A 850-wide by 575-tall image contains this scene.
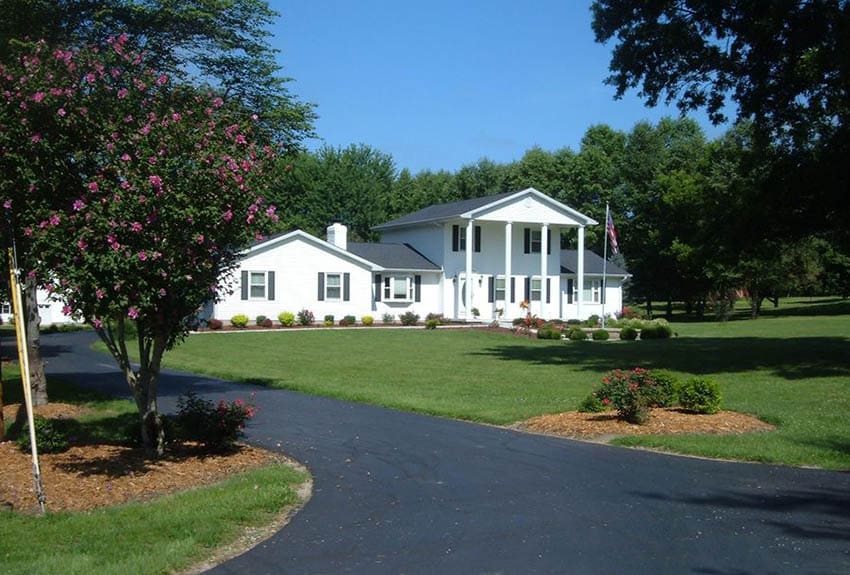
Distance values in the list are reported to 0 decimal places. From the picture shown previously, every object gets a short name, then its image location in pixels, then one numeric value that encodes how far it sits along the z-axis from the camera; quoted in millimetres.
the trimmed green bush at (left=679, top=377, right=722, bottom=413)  13523
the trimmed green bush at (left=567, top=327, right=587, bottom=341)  37281
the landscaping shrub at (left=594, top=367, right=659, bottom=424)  12828
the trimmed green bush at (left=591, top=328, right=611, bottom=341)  37156
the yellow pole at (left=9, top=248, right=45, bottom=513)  7883
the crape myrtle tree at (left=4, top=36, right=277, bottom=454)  8547
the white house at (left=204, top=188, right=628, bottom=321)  42562
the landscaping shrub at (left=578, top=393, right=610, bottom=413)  13594
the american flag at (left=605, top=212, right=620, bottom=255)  45031
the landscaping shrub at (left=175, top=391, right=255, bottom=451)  10930
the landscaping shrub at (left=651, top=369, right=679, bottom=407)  13248
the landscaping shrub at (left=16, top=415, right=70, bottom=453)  10688
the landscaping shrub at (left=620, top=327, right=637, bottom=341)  36738
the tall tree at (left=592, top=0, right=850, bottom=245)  20719
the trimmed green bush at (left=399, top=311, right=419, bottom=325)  44344
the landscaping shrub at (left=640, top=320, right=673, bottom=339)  36969
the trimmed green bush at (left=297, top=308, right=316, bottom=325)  42156
